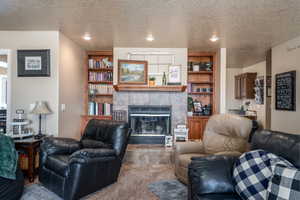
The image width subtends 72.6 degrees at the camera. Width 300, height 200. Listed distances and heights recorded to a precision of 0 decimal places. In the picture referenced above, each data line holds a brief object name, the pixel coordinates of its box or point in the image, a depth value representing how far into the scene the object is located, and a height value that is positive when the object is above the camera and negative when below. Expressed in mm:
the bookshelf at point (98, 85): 4938 +333
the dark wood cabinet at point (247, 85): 6368 +439
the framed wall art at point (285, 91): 3902 +161
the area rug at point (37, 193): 2426 -1183
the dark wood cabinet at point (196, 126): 4879 -654
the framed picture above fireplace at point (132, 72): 4547 +596
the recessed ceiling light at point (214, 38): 3843 +1170
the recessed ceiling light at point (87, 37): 3865 +1178
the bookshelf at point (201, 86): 4893 +333
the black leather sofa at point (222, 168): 1563 -595
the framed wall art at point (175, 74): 4699 +568
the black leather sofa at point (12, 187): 2055 -950
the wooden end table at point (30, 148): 2822 -716
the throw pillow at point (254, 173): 1438 -558
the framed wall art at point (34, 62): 3486 +615
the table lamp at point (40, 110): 3184 -188
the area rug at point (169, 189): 2496 -1196
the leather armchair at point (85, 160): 2301 -754
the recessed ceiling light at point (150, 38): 3818 +1169
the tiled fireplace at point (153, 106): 4766 -177
